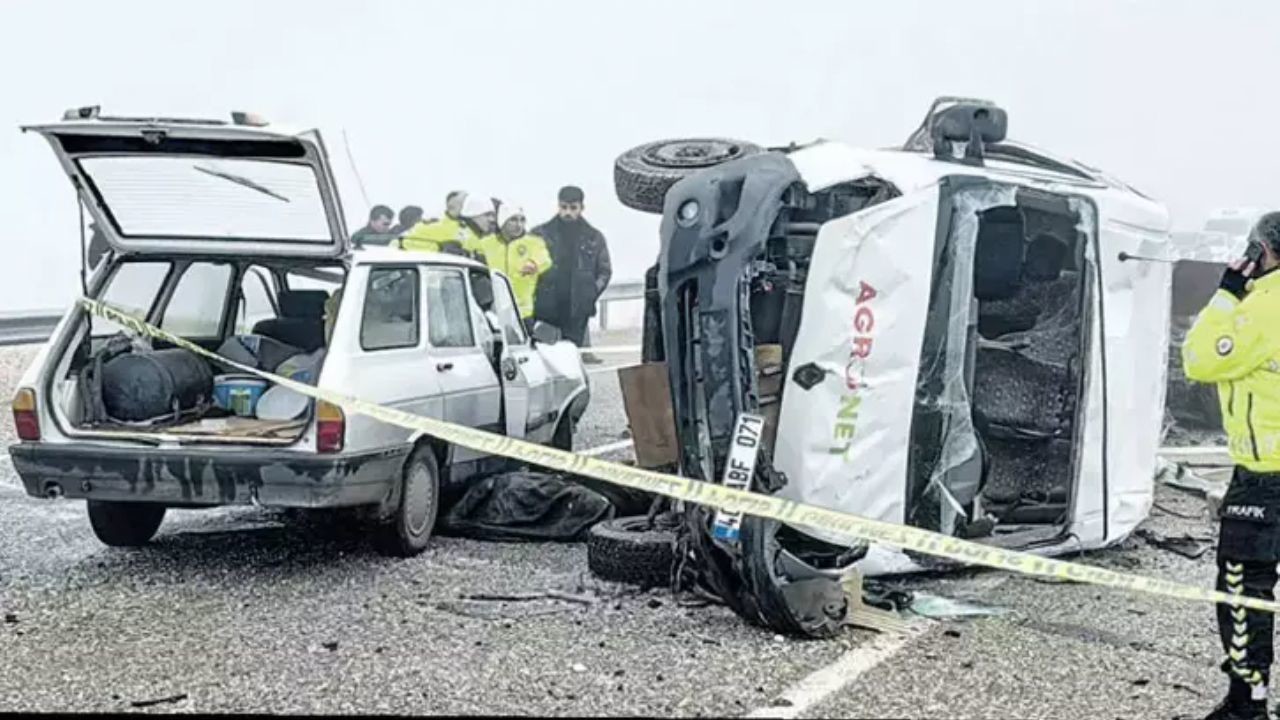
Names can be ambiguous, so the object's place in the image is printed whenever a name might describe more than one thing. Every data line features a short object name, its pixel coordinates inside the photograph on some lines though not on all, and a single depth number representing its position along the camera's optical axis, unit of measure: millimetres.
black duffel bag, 6254
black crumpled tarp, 6684
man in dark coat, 12750
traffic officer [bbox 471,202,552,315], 11820
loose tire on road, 5645
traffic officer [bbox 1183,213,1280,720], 4344
